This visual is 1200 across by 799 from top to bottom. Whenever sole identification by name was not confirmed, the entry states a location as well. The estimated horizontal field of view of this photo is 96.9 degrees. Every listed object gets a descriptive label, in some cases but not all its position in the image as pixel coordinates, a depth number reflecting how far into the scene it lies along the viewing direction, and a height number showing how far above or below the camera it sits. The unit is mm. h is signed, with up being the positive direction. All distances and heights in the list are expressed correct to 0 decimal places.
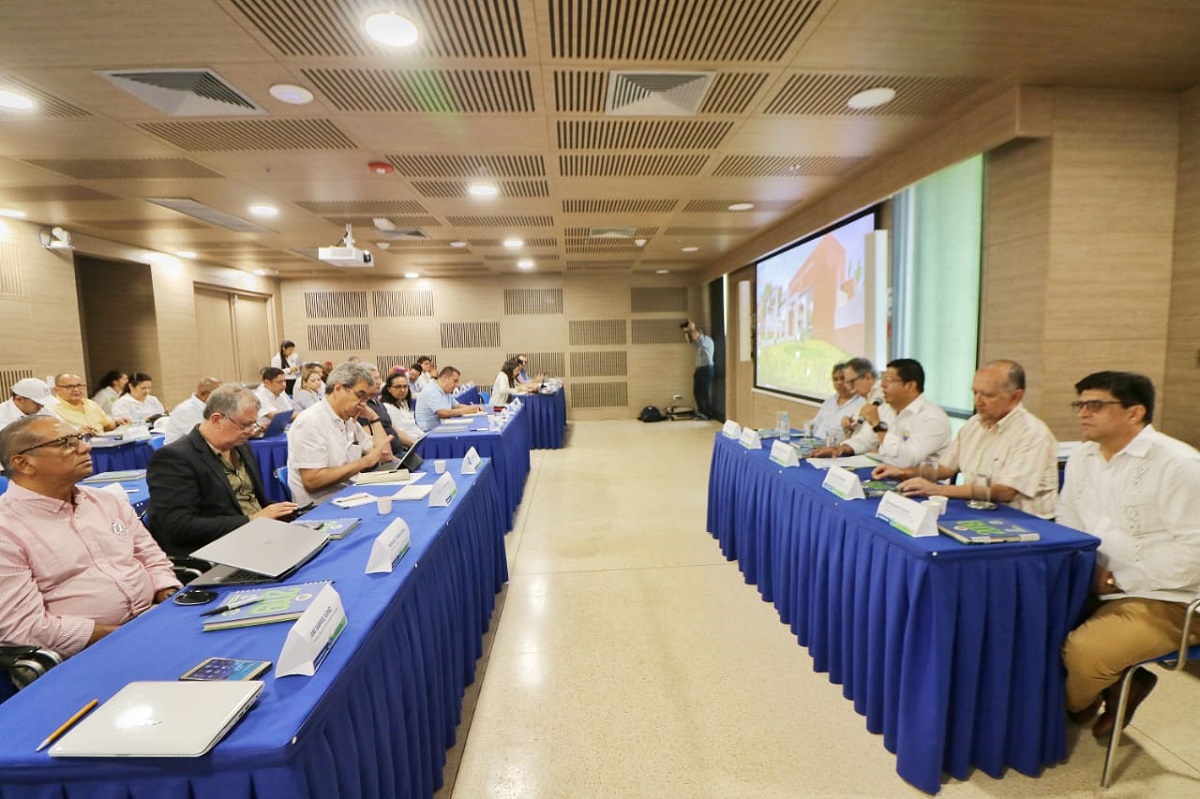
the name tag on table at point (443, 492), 2393 -652
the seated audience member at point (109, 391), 6184 -398
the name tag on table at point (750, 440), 3584 -648
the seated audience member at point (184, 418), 4488 -532
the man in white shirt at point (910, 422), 2887 -437
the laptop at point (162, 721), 937 -682
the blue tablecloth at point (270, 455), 4887 -928
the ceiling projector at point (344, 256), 5441 +995
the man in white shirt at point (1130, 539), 1734 -694
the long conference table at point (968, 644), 1732 -1019
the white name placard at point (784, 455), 3001 -638
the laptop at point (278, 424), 5441 -746
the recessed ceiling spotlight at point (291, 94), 2721 +1356
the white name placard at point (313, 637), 1148 -648
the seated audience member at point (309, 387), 6676 -430
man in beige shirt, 2197 -473
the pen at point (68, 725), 975 -699
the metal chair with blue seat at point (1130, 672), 1688 -1081
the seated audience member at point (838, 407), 3788 -464
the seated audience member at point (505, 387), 7074 -509
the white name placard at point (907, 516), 1817 -620
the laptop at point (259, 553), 1618 -640
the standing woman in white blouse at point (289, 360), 8680 -114
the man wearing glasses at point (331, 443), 2789 -481
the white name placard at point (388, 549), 1688 -643
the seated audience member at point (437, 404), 5589 -565
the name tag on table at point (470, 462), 3066 -653
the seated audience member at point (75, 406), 4834 -452
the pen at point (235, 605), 1470 -700
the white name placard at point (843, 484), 2295 -627
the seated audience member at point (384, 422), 3772 -540
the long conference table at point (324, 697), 967 -746
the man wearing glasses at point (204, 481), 2219 -536
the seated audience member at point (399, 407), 4641 -494
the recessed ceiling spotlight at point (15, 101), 2779 +1370
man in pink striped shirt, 1496 -595
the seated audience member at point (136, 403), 5973 -523
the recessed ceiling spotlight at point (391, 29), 2164 +1346
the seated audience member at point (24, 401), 4496 -369
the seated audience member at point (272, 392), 5762 -442
